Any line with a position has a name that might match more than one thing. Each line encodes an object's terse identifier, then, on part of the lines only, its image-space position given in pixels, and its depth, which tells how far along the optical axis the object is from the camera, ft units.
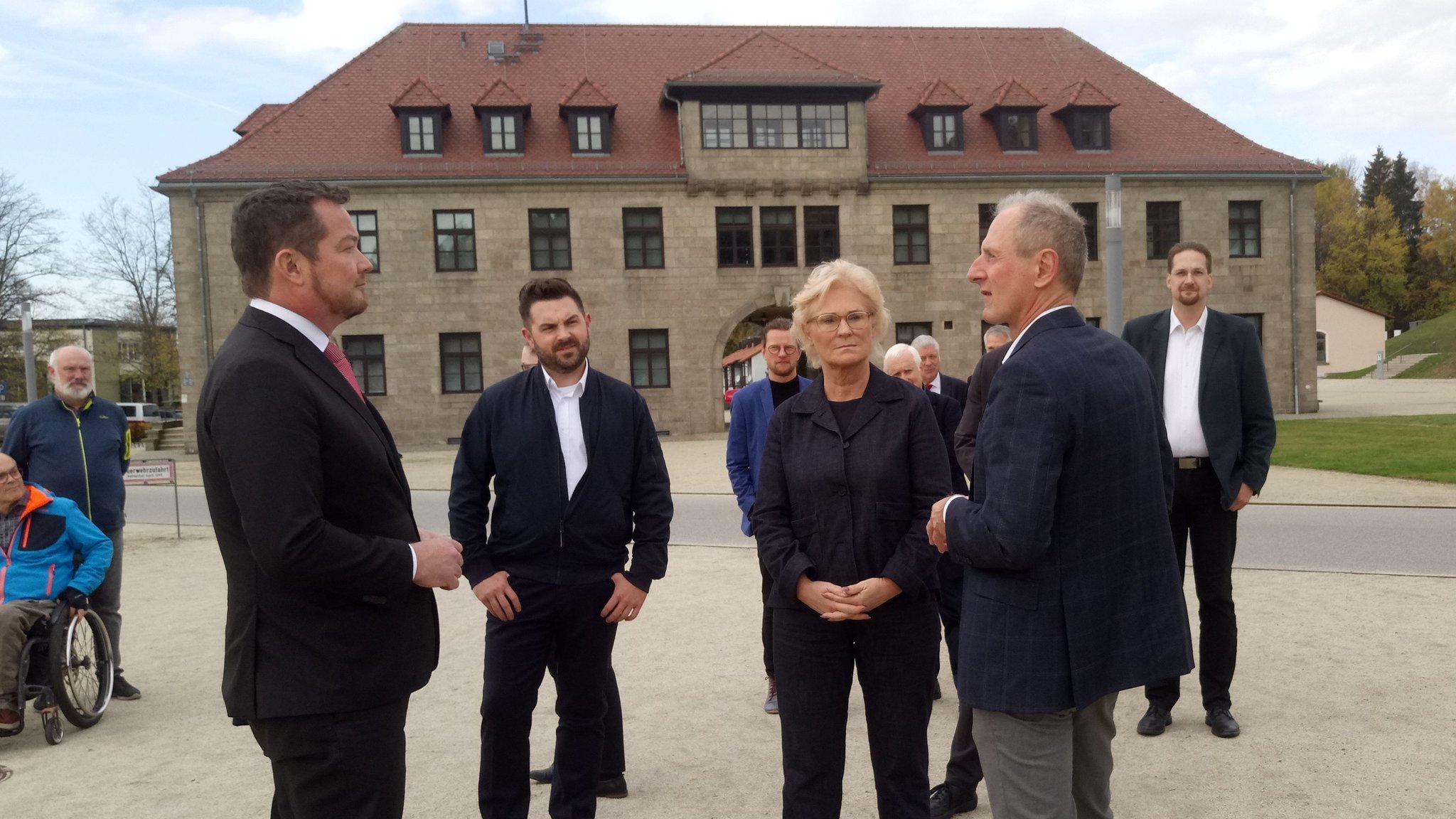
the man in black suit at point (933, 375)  21.18
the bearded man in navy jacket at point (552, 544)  13.10
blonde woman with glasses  10.82
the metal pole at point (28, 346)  63.41
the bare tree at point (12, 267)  142.00
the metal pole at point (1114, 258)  35.53
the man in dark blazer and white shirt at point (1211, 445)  16.37
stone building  97.19
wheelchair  18.08
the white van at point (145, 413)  137.59
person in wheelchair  18.88
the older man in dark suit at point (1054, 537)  8.22
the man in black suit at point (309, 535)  7.75
